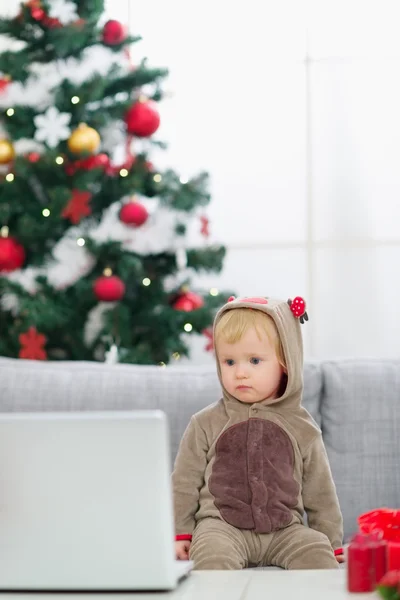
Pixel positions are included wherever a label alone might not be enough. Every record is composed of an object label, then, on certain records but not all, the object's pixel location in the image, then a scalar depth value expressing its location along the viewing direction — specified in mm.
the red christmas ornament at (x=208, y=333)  3469
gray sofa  2381
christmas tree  3359
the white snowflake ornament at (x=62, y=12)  3500
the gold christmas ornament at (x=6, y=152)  3412
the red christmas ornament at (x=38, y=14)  3479
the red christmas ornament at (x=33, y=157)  3391
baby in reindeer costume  2021
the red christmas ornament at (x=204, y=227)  3609
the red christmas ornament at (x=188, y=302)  3471
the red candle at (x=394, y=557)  1269
